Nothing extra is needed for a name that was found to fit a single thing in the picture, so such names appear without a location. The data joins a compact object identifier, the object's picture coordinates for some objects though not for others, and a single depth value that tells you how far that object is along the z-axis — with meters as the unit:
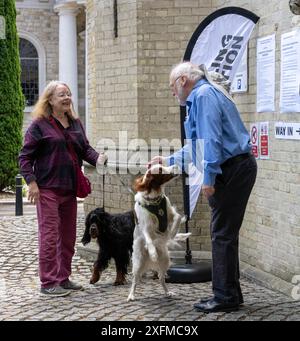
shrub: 19.78
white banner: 7.51
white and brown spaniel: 6.31
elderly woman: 6.90
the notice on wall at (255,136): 7.70
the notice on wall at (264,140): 7.46
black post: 14.57
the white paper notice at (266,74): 7.28
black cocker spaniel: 7.40
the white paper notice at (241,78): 7.91
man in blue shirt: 5.54
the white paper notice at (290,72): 6.67
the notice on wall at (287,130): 6.75
